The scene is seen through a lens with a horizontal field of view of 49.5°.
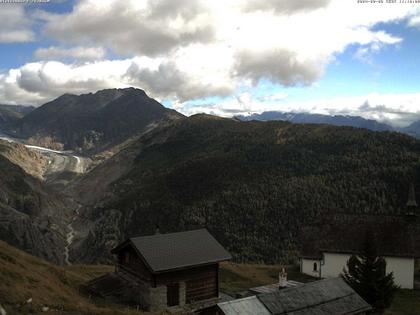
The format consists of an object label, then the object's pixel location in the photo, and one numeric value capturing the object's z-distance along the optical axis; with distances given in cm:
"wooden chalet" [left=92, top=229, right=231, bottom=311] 3572
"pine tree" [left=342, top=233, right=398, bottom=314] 3681
